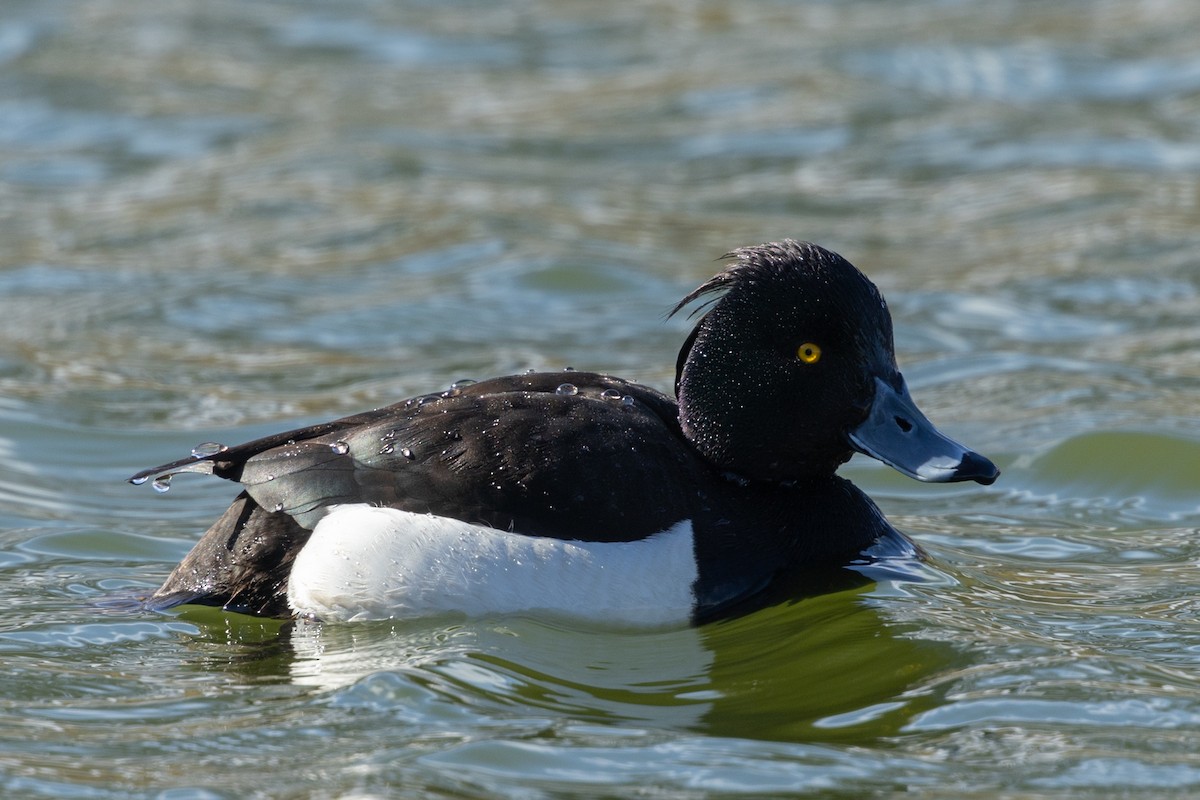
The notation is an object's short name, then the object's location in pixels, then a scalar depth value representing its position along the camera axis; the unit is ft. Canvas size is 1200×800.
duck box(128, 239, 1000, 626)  34.50
